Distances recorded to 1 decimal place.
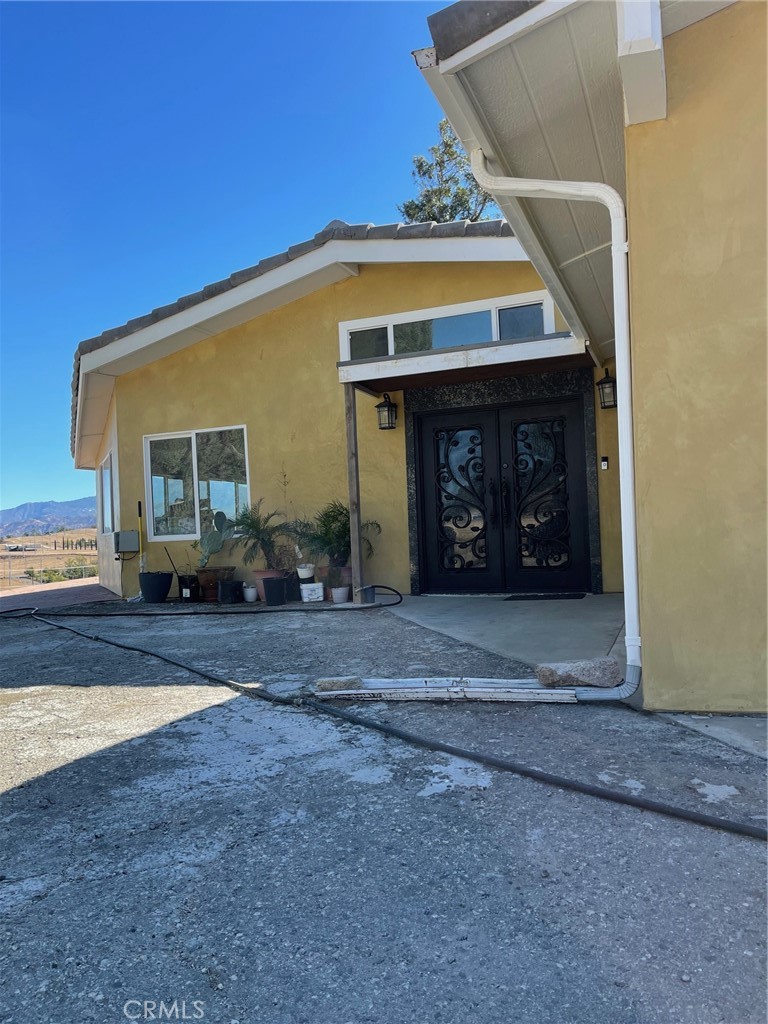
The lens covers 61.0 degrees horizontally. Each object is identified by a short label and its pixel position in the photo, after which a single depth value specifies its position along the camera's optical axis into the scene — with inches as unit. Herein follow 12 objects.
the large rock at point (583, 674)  119.4
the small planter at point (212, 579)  311.0
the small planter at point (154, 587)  320.5
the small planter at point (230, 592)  303.1
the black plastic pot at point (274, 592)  282.2
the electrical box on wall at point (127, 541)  340.8
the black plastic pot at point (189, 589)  316.8
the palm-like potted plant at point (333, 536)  283.3
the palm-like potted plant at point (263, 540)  299.6
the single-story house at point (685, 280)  99.9
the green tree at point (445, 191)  631.8
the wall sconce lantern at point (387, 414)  290.2
